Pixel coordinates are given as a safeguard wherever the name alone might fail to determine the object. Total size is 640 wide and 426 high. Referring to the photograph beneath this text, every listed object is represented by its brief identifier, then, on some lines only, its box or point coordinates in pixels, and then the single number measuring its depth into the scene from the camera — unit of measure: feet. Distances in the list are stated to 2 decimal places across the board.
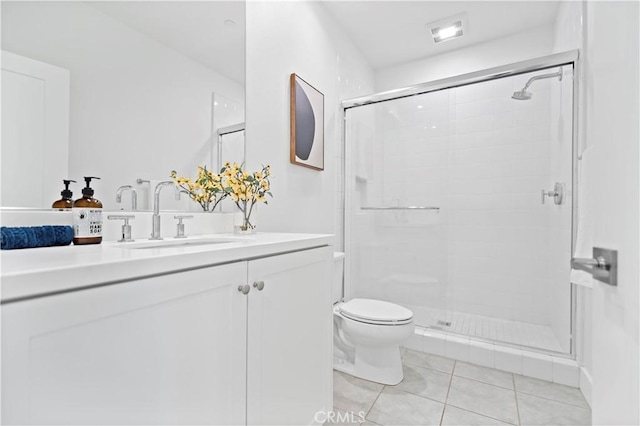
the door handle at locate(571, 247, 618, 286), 1.83
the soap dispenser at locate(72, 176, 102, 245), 3.07
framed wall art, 6.41
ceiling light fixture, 8.27
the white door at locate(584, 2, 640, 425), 1.69
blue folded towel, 2.61
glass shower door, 7.88
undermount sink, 3.40
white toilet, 5.68
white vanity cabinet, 1.63
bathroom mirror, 2.88
